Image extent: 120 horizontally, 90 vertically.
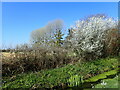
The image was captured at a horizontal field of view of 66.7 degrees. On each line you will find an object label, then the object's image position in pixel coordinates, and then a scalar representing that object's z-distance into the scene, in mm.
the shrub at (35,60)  4390
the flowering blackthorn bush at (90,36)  5683
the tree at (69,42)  6045
